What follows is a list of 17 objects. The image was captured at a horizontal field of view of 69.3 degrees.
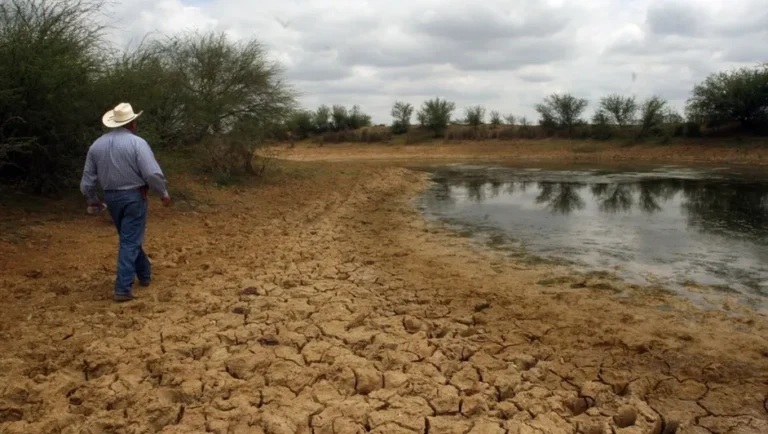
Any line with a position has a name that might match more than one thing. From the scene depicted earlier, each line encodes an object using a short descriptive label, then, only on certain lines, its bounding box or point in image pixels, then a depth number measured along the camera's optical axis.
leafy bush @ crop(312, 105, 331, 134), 46.59
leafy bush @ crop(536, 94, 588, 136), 41.19
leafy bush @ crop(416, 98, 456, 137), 44.34
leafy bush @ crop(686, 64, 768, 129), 31.17
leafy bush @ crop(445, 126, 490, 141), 41.76
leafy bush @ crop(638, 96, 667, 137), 35.97
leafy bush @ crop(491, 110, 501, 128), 46.54
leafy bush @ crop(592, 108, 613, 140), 38.12
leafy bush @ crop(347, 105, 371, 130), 47.91
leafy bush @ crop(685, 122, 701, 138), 34.12
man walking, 4.91
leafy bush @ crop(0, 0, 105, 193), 7.00
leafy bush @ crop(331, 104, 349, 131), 47.28
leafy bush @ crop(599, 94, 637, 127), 37.97
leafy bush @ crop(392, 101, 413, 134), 46.72
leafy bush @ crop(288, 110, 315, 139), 43.43
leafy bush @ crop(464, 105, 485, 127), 46.12
